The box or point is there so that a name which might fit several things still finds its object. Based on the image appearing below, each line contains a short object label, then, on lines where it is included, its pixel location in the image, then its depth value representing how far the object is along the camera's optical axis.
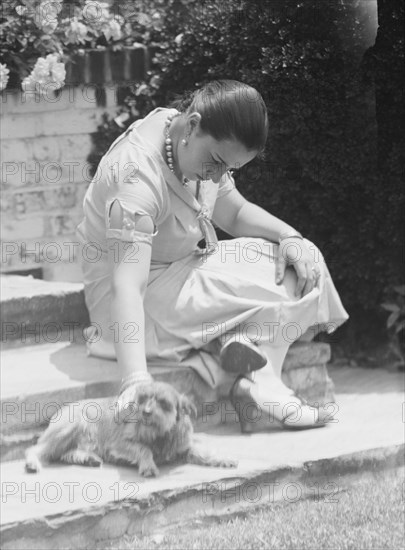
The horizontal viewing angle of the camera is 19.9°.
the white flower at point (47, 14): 6.45
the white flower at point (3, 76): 6.21
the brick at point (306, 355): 5.27
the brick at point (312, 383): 5.30
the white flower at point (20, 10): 6.50
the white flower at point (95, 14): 6.60
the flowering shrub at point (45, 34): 6.33
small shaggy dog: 4.36
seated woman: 4.61
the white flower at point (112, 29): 6.62
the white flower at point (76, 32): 6.52
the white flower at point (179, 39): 6.58
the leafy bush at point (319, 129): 6.17
